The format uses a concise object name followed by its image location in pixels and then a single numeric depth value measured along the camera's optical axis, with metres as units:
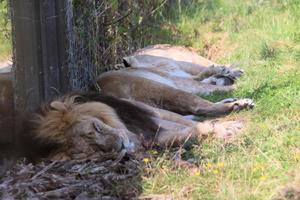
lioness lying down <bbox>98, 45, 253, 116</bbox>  12.89
